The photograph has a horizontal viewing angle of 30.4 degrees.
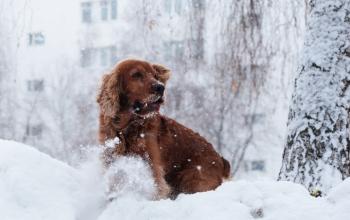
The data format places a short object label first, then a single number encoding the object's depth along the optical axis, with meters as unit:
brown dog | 5.63
